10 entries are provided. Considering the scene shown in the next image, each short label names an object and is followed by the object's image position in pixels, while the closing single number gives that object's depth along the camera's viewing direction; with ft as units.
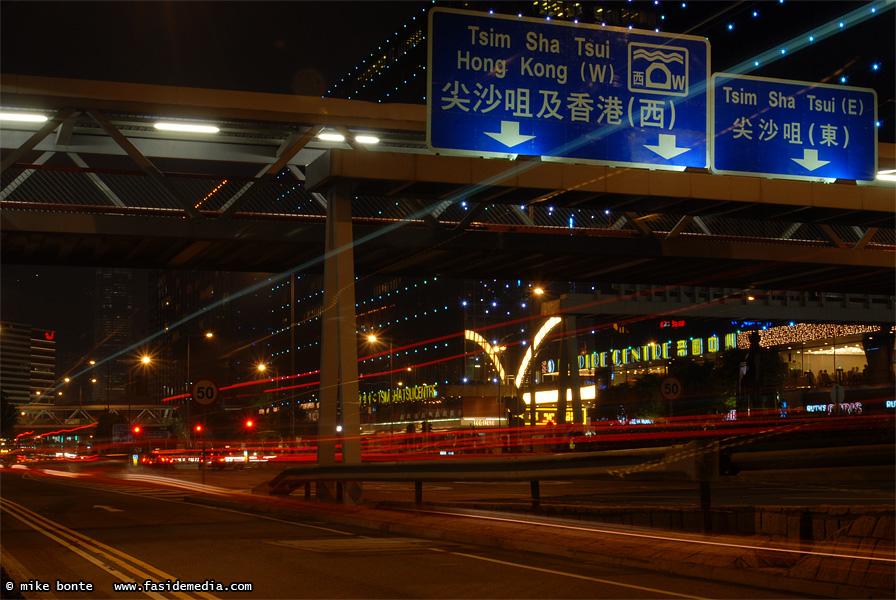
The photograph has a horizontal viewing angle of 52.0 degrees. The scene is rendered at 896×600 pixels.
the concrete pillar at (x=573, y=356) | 198.70
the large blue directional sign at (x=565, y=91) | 51.80
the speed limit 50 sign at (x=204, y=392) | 77.00
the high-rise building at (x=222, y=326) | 458.50
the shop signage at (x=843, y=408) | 134.10
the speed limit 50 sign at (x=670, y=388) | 83.25
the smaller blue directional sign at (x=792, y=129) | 58.75
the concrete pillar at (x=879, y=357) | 151.74
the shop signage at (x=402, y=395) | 357.00
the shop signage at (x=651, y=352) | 318.51
